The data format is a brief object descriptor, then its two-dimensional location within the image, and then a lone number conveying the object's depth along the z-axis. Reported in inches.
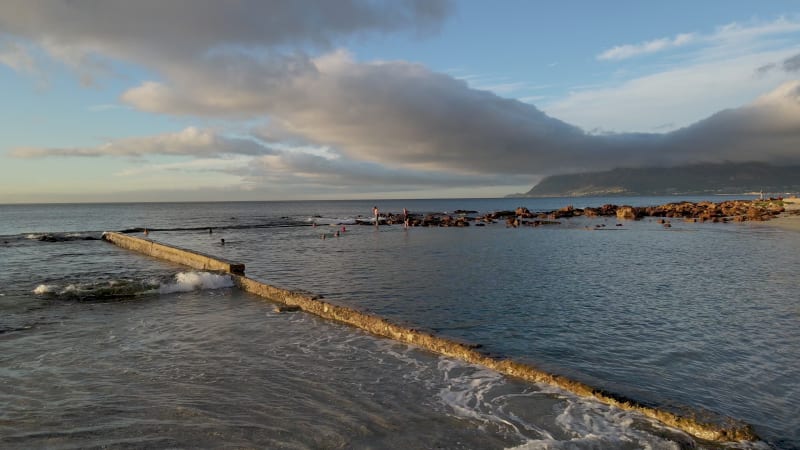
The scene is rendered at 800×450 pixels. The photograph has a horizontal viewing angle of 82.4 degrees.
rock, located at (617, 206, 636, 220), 2751.7
